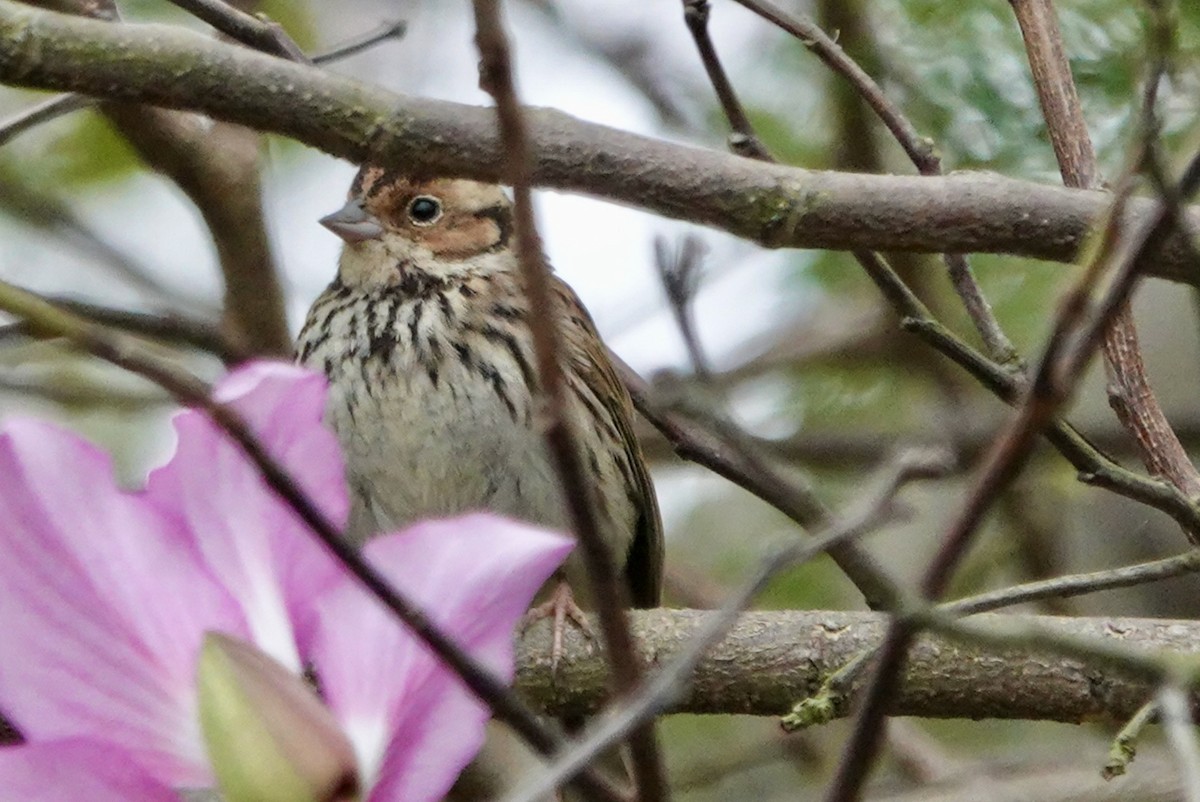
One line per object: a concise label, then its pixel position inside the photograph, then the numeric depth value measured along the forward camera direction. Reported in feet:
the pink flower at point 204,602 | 4.50
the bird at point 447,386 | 9.85
